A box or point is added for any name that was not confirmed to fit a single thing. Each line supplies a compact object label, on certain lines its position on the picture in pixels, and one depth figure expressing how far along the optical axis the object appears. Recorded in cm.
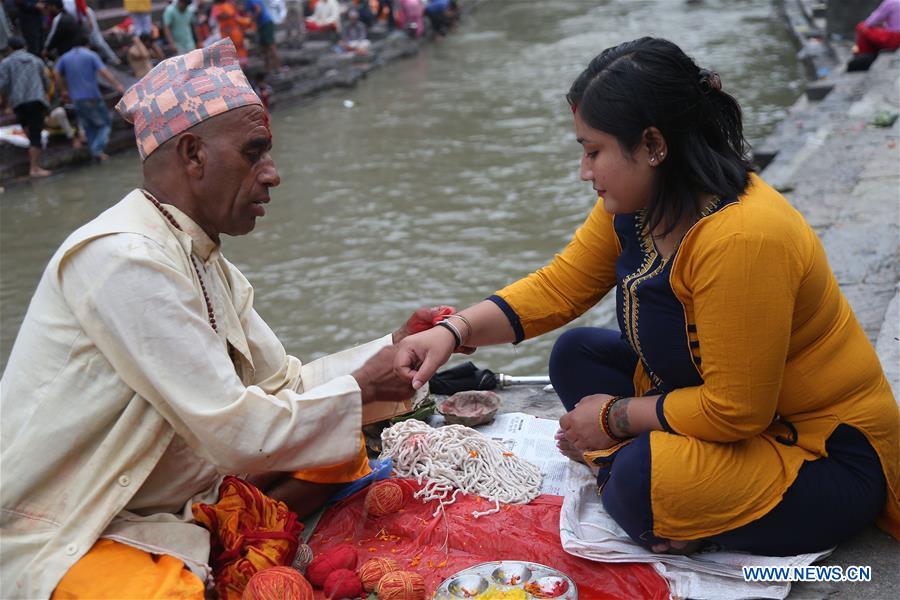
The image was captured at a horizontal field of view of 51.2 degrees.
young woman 236
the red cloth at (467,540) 265
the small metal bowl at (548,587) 258
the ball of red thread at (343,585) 262
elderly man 232
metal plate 258
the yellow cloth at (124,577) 226
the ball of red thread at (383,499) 303
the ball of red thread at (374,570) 264
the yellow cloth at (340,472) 307
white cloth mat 253
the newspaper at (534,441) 327
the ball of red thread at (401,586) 255
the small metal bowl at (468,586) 261
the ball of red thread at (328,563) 271
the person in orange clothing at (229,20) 1445
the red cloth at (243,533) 259
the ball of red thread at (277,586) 240
